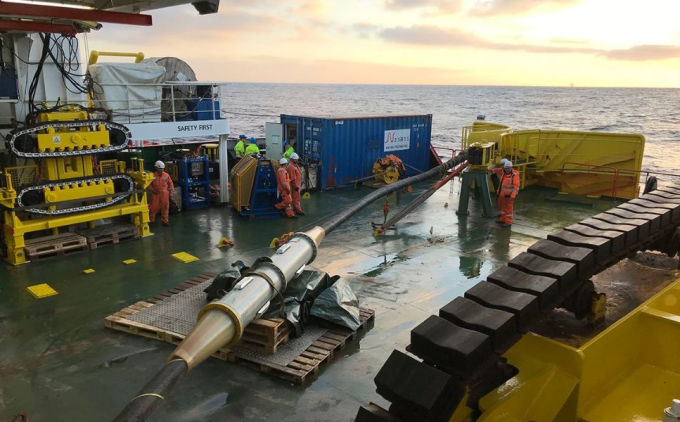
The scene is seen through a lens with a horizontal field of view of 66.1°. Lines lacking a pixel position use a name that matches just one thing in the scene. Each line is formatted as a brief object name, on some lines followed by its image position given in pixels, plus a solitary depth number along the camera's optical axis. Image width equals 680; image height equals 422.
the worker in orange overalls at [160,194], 13.48
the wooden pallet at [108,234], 11.70
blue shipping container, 17.95
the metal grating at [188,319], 6.92
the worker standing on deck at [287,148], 16.92
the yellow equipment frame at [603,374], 3.92
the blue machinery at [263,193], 14.34
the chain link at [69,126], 10.27
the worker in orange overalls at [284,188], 14.07
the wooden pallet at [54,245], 10.72
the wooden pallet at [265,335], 6.83
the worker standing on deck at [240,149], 19.14
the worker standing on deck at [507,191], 13.42
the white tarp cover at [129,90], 13.98
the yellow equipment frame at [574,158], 17.31
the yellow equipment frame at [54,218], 10.38
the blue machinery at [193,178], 14.95
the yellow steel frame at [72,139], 10.61
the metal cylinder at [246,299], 4.55
